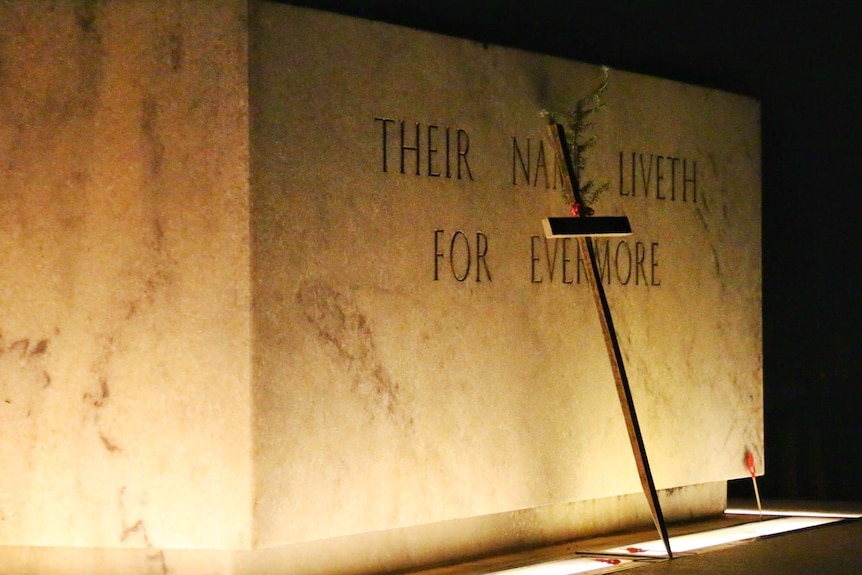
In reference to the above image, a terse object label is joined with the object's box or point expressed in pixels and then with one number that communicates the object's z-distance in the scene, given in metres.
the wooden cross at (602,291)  8.60
